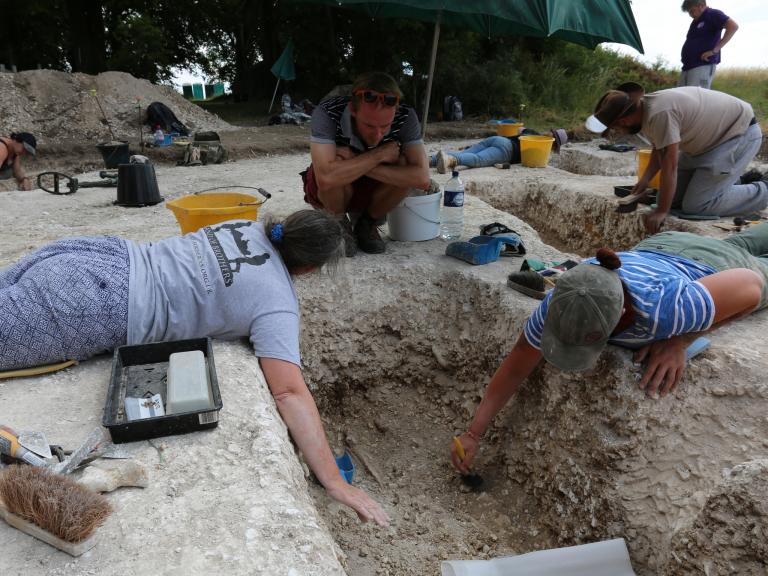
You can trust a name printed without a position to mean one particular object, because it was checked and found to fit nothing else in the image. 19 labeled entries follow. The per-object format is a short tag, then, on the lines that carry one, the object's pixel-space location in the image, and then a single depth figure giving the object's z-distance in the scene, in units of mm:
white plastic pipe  2150
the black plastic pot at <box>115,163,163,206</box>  5082
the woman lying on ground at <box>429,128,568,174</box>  7582
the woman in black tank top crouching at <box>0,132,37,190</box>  6562
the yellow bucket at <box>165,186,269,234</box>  3189
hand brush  1292
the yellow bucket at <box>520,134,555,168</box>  7473
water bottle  4055
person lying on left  1990
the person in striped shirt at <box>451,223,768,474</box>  2066
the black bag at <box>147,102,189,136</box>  10531
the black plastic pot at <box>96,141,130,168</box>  7582
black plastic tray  1688
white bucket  3967
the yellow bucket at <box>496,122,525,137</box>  9211
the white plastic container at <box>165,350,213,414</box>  1734
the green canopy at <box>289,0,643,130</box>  3193
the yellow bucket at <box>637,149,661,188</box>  5328
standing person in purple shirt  6508
